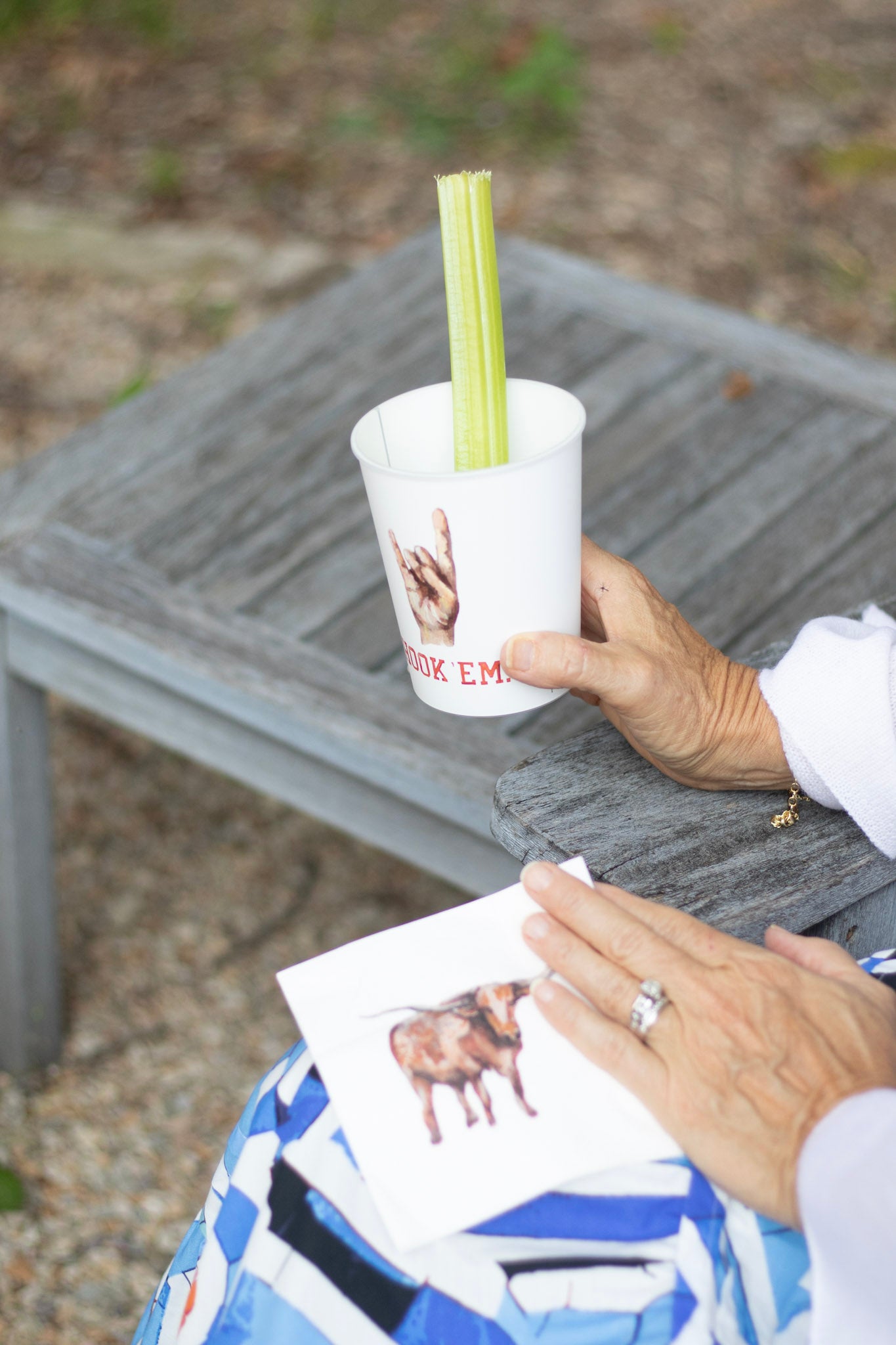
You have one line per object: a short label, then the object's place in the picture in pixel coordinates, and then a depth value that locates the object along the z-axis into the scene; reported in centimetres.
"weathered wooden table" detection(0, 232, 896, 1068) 162
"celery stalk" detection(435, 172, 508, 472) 132
